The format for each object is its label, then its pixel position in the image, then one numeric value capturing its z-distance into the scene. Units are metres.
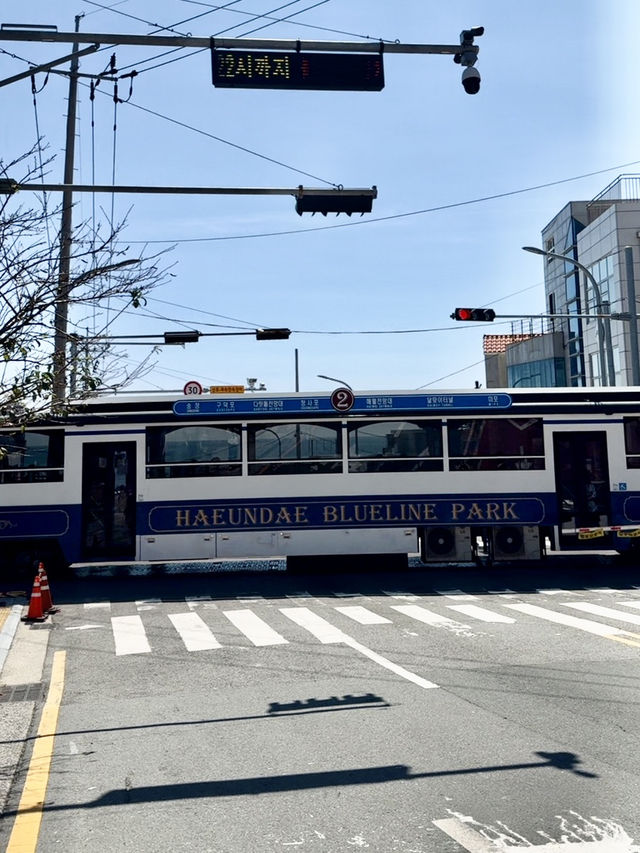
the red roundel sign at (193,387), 22.04
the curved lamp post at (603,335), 25.78
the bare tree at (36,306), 8.00
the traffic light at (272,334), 23.85
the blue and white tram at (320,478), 17.14
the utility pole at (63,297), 8.37
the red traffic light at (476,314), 23.92
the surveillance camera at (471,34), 8.75
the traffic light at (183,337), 22.70
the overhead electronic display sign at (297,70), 8.76
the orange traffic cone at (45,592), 13.56
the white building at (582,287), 43.41
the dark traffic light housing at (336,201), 10.38
